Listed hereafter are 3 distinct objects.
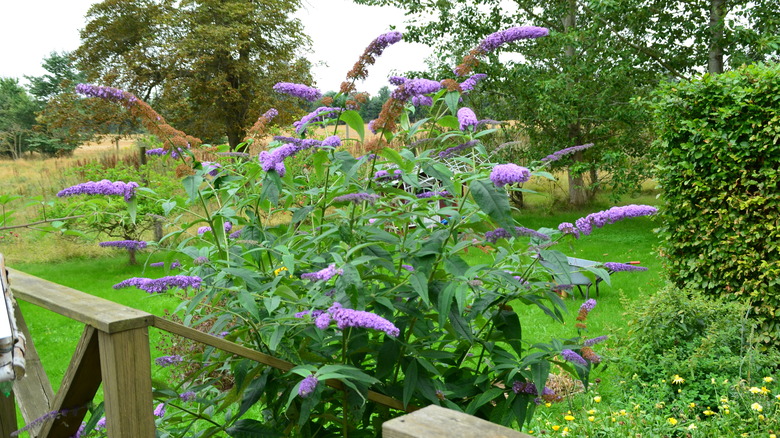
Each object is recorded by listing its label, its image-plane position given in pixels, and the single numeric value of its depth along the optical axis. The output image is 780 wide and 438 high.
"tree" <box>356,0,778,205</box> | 10.19
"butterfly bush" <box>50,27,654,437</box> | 1.58
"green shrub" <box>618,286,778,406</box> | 3.47
